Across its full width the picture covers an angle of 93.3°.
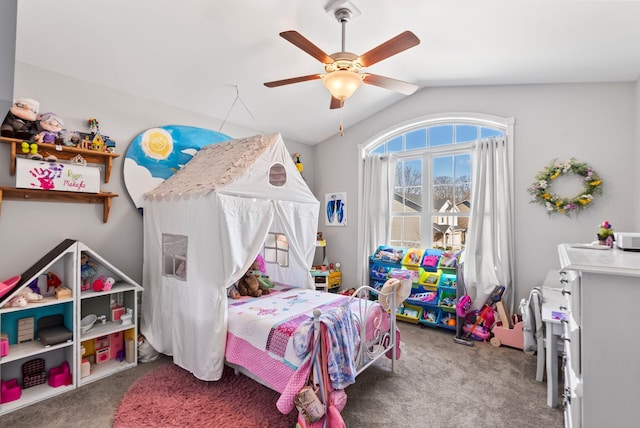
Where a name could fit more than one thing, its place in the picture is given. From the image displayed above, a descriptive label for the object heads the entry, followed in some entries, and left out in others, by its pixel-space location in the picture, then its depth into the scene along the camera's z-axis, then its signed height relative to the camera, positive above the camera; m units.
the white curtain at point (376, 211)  4.84 +0.07
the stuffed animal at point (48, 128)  2.62 +0.76
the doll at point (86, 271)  2.84 -0.53
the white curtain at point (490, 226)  3.78 -0.14
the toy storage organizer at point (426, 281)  3.96 -0.90
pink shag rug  2.17 -1.48
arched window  4.28 +0.60
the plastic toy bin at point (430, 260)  4.13 -0.62
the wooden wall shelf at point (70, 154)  2.48 +0.58
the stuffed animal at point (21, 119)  2.47 +0.80
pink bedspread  2.26 -0.96
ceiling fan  1.99 +1.13
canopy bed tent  2.62 -0.16
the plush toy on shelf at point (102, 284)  2.83 -0.65
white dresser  0.97 -0.43
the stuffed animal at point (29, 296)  2.46 -0.66
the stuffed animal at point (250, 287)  3.31 -0.79
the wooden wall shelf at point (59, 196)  2.53 +0.17
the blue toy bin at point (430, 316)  4.02 -1.37
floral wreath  3.29 +0.31
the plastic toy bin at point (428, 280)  4.04 -0.88
